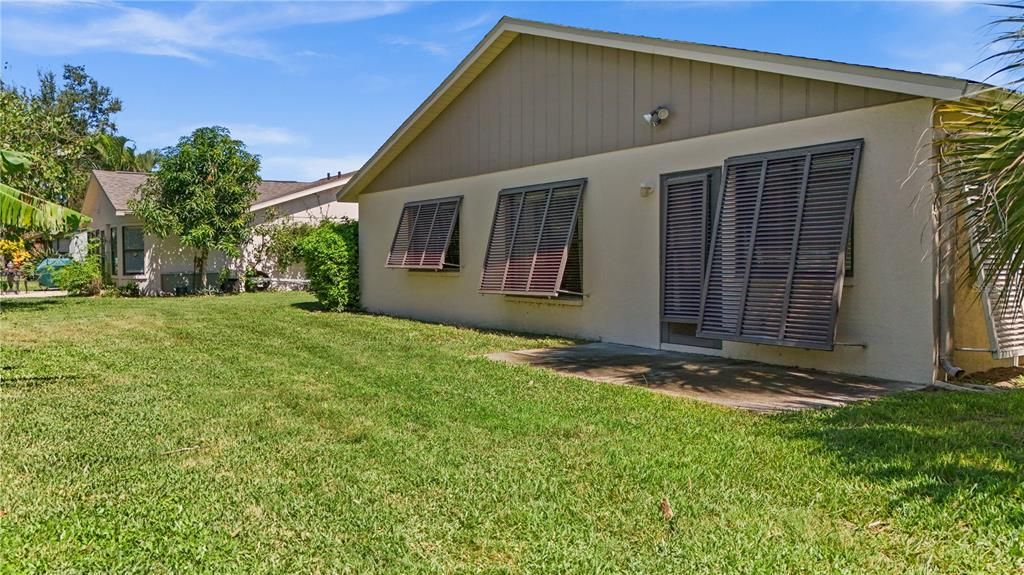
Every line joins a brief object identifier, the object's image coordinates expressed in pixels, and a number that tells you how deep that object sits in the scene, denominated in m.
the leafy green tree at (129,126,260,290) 21.33
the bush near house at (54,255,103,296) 22.16
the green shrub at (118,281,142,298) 22.67
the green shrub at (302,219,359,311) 16.53
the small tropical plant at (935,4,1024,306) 4.54
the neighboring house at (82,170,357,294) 23.16
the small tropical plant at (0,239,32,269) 29.17
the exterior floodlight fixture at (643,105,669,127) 9.86
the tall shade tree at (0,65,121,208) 16.45
